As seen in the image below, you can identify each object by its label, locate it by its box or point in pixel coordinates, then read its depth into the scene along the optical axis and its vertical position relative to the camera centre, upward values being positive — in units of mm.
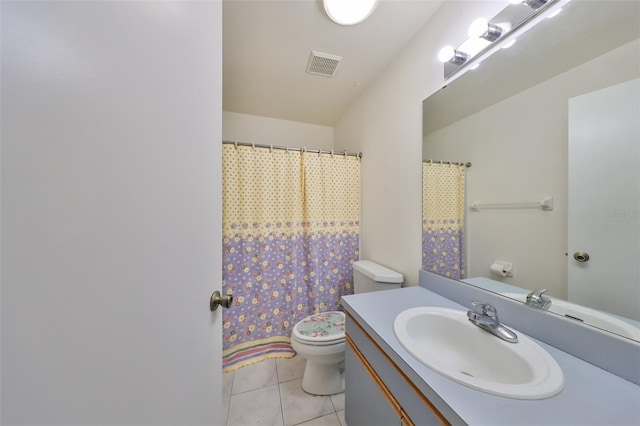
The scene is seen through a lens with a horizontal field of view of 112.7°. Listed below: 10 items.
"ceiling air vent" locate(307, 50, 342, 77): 1426 +1049
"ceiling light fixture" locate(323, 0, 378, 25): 1058 +1039
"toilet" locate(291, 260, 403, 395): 1273 -791
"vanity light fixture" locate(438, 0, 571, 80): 768 +746
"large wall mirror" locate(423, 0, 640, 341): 605 +171
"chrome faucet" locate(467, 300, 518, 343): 714 -394
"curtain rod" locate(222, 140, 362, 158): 1623 +530
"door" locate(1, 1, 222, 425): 190 -2
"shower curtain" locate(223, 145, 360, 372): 1606 -233
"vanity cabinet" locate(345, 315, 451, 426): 597 -612
